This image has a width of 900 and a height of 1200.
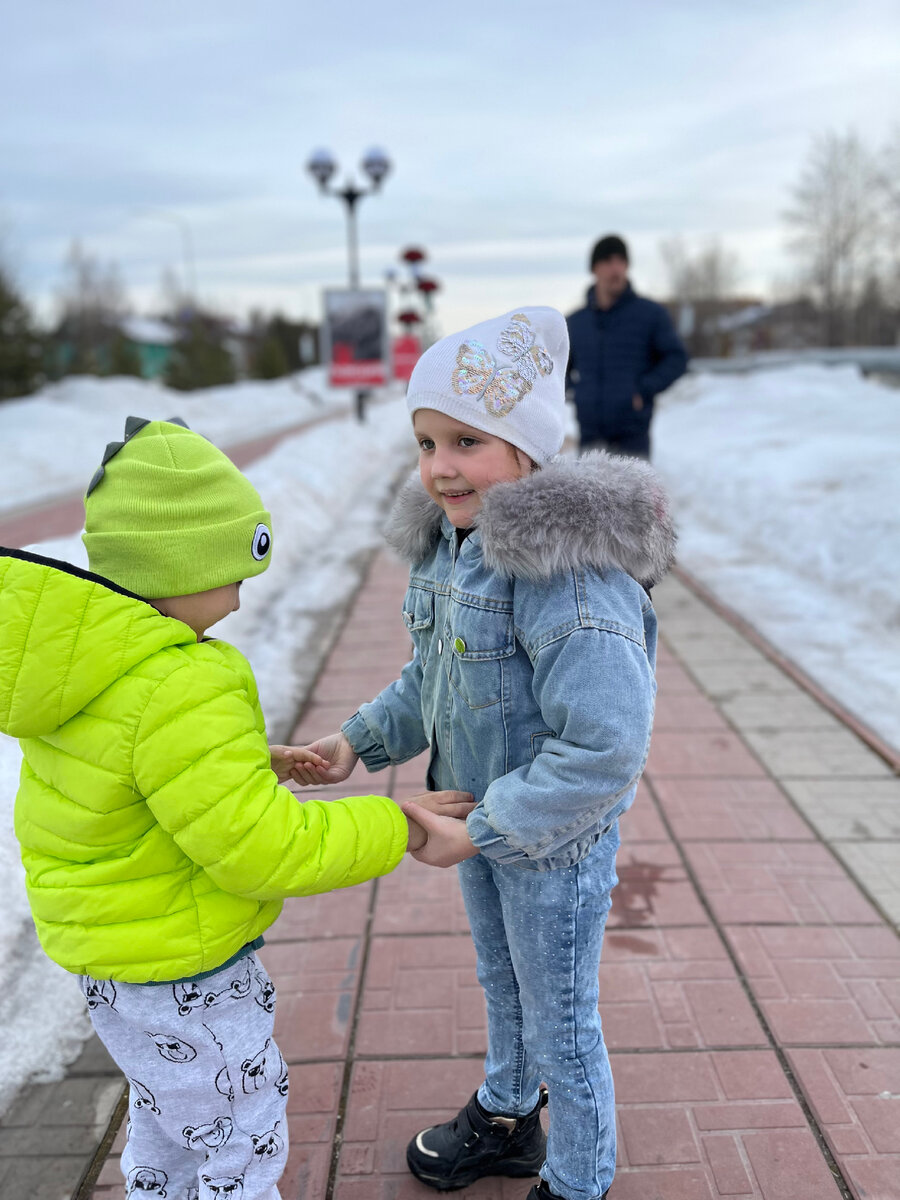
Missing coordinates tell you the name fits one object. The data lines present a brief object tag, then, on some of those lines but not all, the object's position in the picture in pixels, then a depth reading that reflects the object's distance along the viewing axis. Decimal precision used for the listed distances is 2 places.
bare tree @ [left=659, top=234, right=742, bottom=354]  69.56
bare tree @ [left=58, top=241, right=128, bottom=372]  51.38
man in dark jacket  5.79
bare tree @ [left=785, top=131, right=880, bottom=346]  41.97
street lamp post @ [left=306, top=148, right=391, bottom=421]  15.51
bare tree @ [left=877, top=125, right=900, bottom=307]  35.25
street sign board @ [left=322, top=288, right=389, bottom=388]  15.40
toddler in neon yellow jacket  1.29
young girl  1.39
